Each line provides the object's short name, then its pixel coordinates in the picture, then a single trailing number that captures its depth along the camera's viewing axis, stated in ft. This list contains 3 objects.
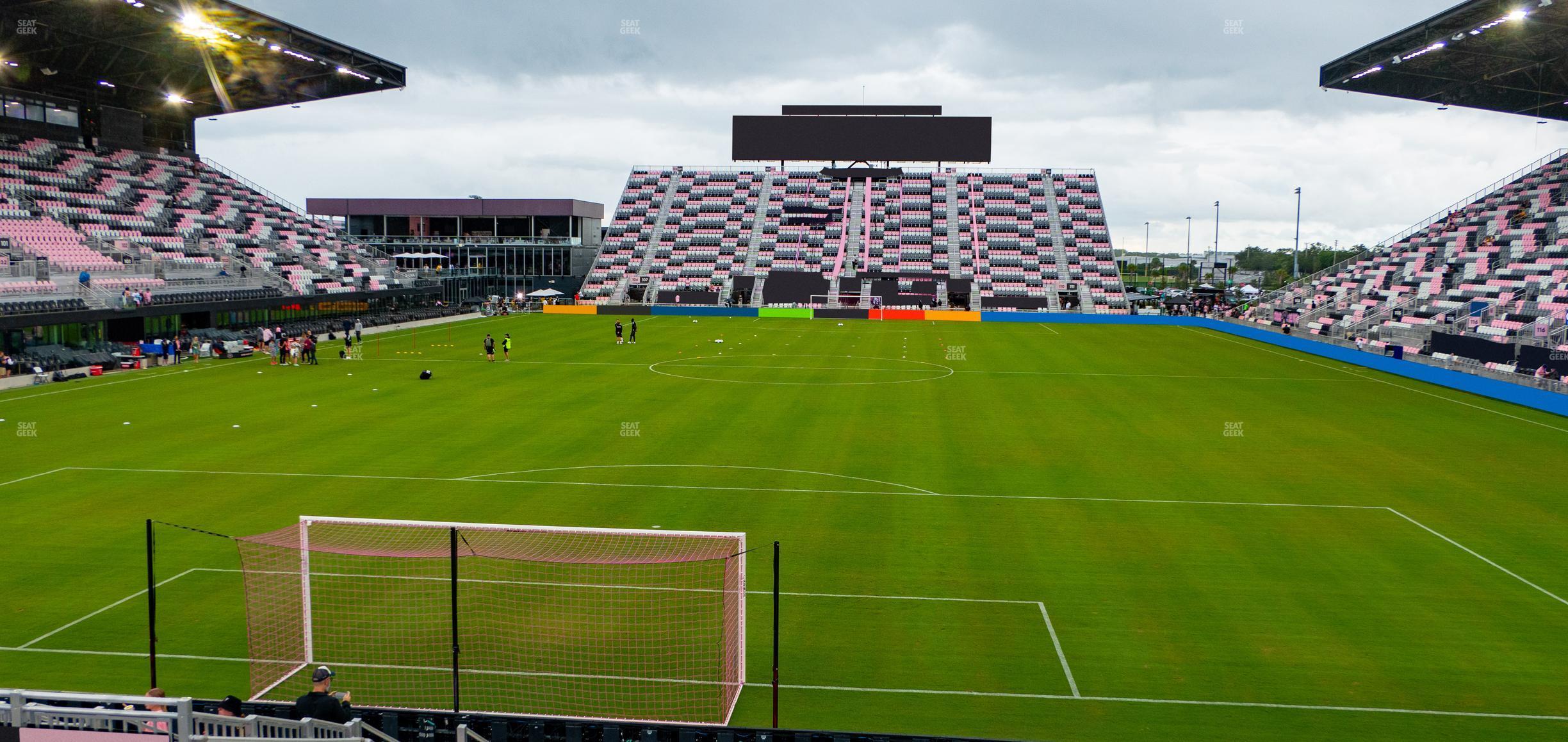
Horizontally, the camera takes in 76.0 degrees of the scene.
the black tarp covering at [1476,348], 133.59
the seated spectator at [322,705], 28.63
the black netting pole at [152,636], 34.37
